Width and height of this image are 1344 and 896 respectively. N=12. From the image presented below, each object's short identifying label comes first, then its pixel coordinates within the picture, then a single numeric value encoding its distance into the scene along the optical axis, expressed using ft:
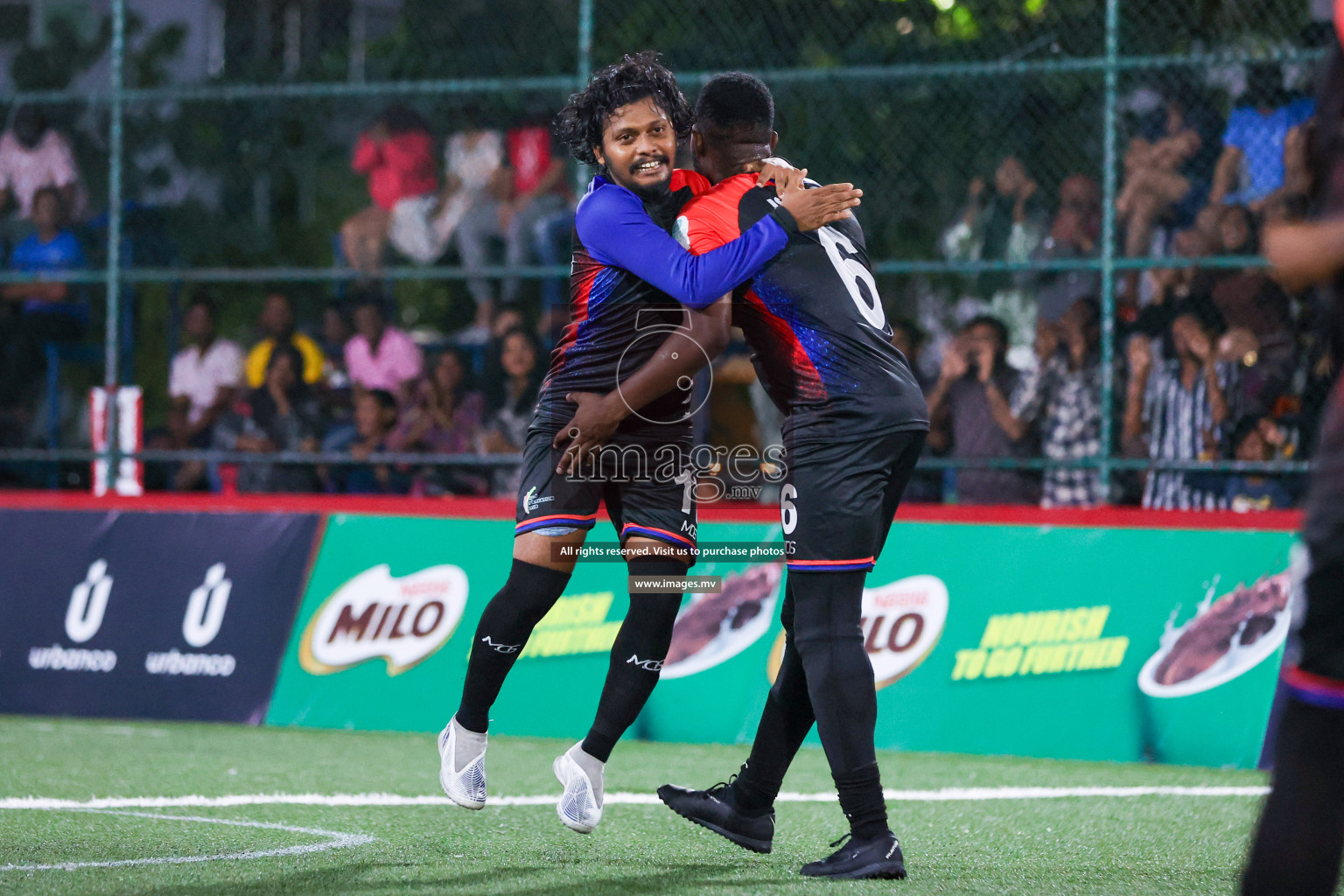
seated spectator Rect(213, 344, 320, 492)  64.13
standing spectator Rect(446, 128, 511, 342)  67.05
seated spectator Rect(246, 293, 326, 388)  67.36
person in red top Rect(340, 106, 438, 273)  69.36
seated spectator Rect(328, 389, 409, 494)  60.90
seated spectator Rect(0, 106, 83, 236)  70.28
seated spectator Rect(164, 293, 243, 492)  65.77
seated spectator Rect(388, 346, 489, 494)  61.67
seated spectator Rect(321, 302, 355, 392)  67.46
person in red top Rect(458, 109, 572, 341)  65.51
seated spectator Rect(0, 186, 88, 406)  69.67
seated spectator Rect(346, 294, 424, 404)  65.05
